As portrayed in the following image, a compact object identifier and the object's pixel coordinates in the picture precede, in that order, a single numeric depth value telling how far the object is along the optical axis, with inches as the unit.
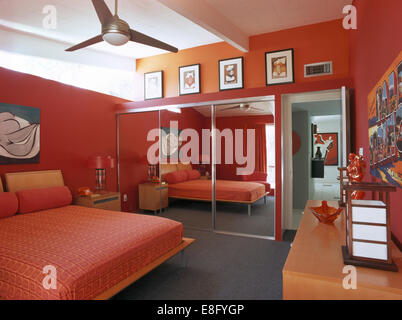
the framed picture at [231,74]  182.2
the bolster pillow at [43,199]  131.1
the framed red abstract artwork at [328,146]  141.3
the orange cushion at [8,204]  120.1
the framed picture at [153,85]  211.2
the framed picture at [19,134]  136.6
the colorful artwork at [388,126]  53.4
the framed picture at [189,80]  196.2
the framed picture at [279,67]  166.4
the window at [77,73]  150.4
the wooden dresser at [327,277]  41.4
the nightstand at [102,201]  161.0
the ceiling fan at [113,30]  86.7
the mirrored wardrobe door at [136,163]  206.8
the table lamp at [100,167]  171.5
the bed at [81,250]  69.0
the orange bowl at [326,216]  76.1
